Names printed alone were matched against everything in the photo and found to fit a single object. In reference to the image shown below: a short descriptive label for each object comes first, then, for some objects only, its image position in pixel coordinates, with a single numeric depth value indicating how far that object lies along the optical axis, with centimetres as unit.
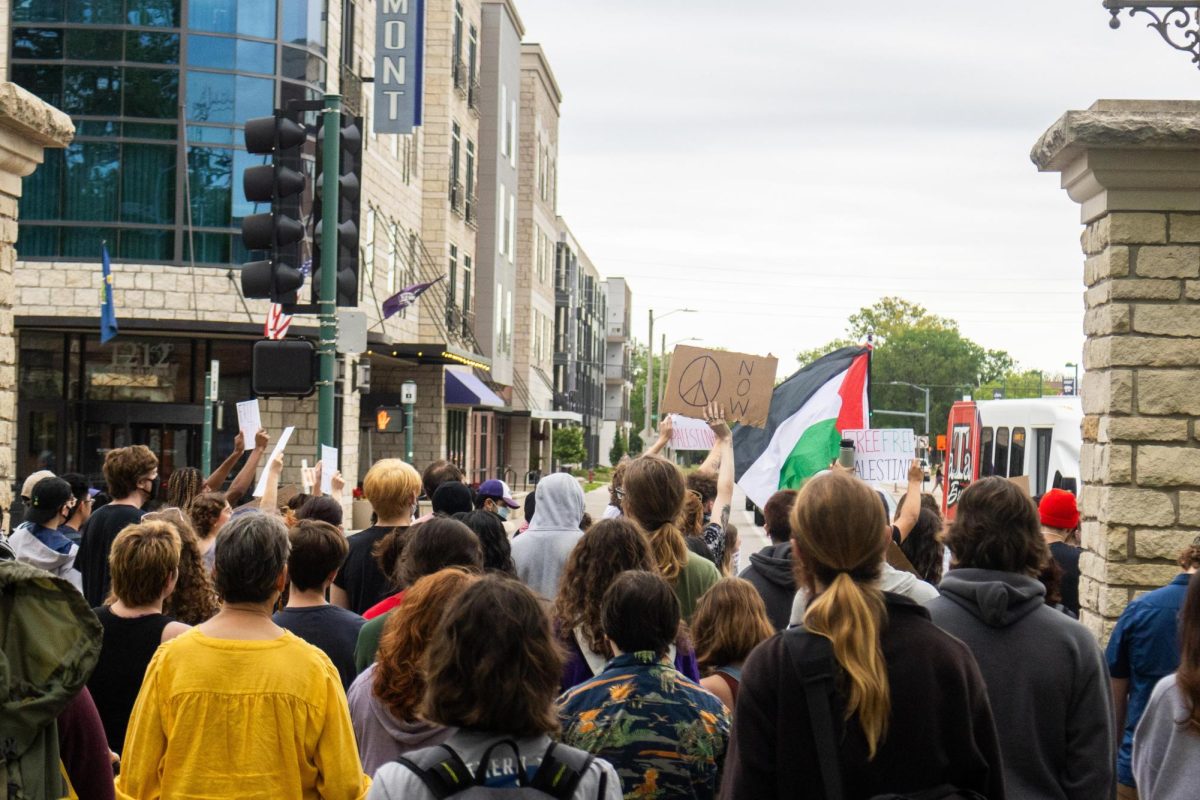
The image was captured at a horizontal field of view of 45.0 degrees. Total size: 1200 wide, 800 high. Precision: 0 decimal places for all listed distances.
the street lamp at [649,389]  5499
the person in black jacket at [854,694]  342
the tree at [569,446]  6075
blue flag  2352
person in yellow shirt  418
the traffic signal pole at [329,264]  1080
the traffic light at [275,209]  1013
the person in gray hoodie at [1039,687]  434
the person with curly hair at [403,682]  439
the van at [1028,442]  2469
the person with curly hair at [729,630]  514
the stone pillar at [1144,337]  842
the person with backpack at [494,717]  319
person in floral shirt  410
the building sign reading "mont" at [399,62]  2620
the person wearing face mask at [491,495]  1044
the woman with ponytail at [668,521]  635
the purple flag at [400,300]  2834
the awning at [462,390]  4000
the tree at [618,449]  9162
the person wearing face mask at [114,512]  794
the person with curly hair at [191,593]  565
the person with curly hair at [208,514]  743
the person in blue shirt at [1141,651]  540
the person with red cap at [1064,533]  822
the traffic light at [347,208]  1083
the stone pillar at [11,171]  798
